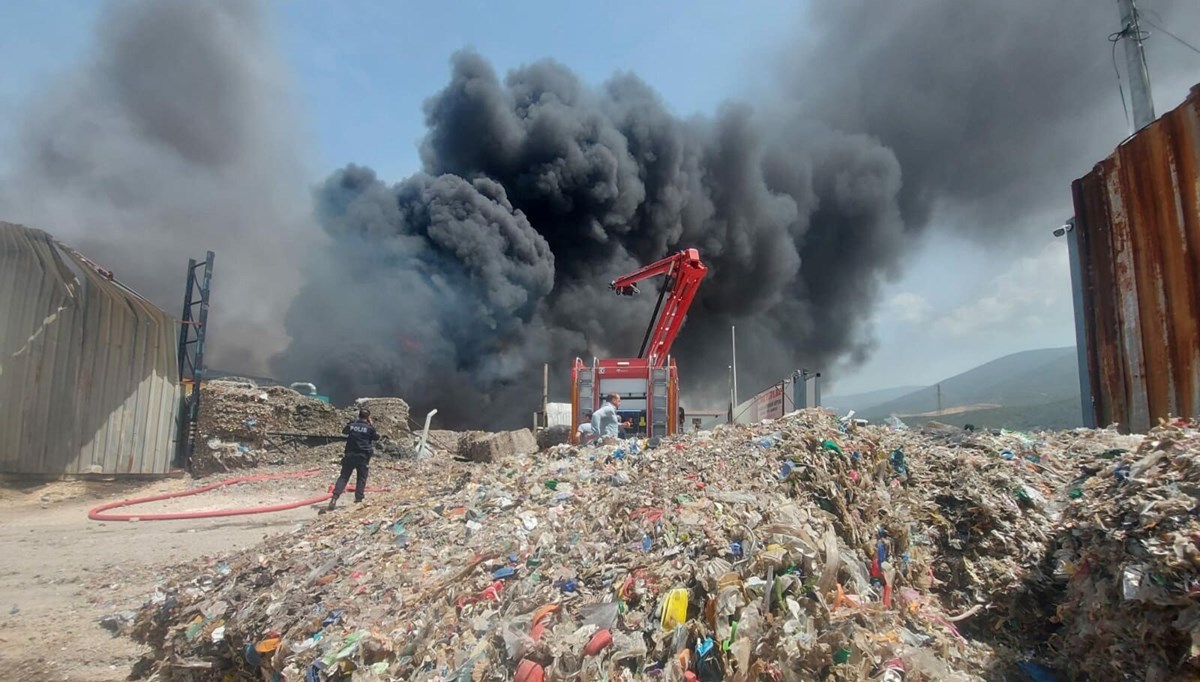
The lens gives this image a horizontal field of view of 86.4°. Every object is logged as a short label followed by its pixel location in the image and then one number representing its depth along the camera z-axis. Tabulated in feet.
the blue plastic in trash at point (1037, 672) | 8.72
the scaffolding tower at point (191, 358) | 35.58
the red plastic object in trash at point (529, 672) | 8.01
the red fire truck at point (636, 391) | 32.50
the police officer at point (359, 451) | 25.12
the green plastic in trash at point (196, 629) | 11.23
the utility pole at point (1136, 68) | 21.67
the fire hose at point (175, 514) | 23.81
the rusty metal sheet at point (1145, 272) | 14.12
